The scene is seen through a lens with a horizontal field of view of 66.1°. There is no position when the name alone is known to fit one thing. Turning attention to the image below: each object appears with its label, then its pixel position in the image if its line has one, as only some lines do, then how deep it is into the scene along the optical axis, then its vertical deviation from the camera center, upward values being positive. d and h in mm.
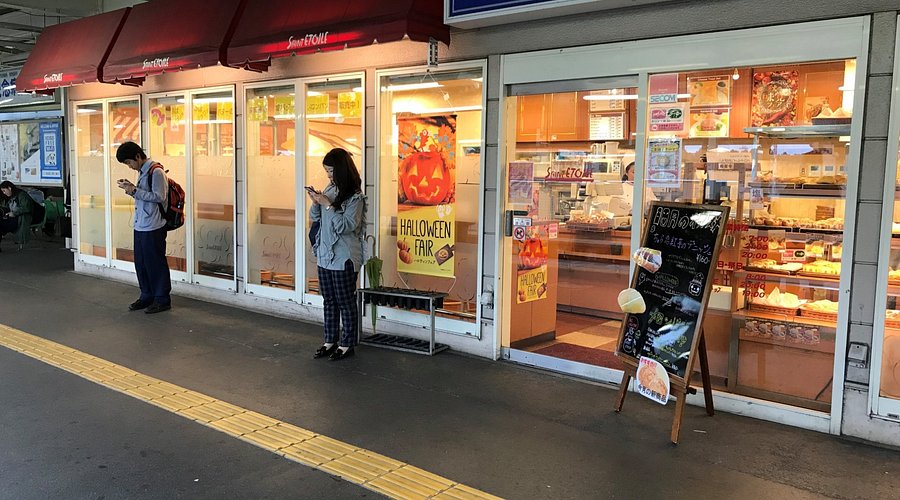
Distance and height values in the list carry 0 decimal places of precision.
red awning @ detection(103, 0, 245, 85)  7391 +1579
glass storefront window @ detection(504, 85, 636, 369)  6090 -323
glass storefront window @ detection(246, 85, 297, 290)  7781 -93
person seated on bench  14039 -802
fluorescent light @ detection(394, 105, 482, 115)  6293 +671
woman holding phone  5867 -554
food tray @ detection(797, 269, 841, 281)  4719 -593
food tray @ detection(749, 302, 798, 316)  5035 -875
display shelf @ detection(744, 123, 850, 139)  4720 +431
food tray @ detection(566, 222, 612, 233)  7746 -459
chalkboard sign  4340 -635
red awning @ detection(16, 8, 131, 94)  8977 +1654
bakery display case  4773 -539
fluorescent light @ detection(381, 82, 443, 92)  6487 +907
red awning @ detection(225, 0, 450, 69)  5699 +1368
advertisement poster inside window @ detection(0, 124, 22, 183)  17188 +511
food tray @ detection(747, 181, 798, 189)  5082 +40
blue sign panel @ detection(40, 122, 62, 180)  15836 +537
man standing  7738 -612
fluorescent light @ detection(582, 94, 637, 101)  6320 +852
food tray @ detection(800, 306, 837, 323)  4698 -862
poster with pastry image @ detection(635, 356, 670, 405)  4371 -1233
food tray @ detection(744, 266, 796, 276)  5157 -601
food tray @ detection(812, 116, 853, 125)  4602 +485
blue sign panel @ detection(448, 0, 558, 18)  5335 +1400
